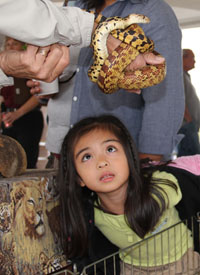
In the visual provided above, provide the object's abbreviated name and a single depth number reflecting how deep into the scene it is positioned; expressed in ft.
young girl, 5.15
